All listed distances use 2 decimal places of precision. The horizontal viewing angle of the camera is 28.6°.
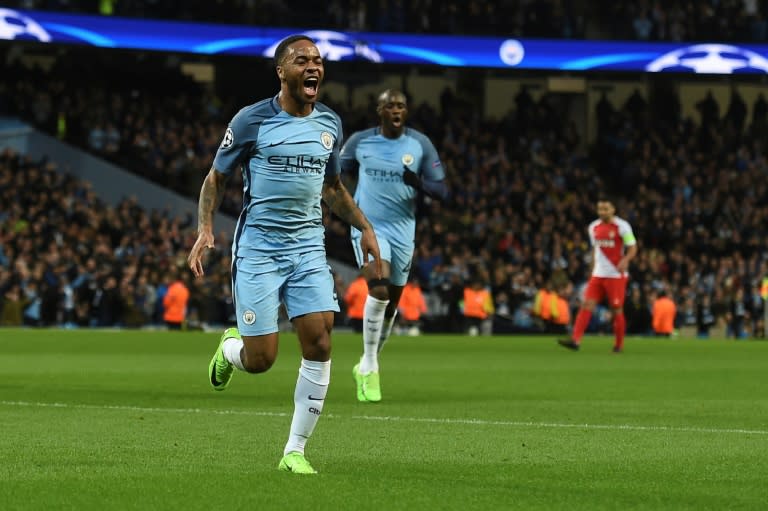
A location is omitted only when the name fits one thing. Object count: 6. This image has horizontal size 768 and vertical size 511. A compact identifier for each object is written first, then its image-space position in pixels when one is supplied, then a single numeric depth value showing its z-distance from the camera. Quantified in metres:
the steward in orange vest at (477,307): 33.91
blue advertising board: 38.59
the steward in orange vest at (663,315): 34.03
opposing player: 23.30
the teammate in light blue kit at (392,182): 14.27
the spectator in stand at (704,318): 36.44
